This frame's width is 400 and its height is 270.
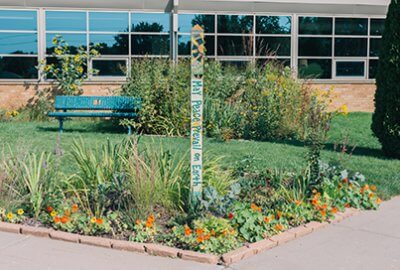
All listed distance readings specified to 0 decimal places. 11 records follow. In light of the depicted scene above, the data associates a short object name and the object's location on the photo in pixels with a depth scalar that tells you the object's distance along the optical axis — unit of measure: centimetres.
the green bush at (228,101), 1345
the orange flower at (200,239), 562
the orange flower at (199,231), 570
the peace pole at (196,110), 596
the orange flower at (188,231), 578
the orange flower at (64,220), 618
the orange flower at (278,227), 626
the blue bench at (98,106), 1407
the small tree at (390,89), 1073
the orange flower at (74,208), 638
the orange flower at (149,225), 595
